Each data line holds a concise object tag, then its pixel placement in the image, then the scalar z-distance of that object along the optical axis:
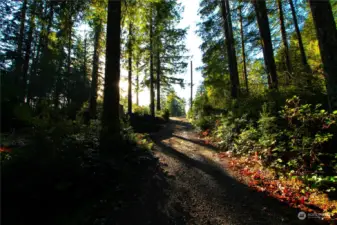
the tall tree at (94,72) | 12.82
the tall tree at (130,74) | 7.52
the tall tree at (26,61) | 10.83
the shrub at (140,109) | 19.02
